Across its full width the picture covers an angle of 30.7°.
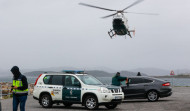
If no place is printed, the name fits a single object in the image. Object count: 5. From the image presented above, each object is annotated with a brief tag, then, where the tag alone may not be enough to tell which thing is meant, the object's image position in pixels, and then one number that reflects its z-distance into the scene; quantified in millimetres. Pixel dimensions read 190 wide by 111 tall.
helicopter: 43125
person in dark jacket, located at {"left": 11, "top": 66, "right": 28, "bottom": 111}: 10984
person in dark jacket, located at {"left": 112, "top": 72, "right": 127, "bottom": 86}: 19500
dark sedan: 19812
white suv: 15086
